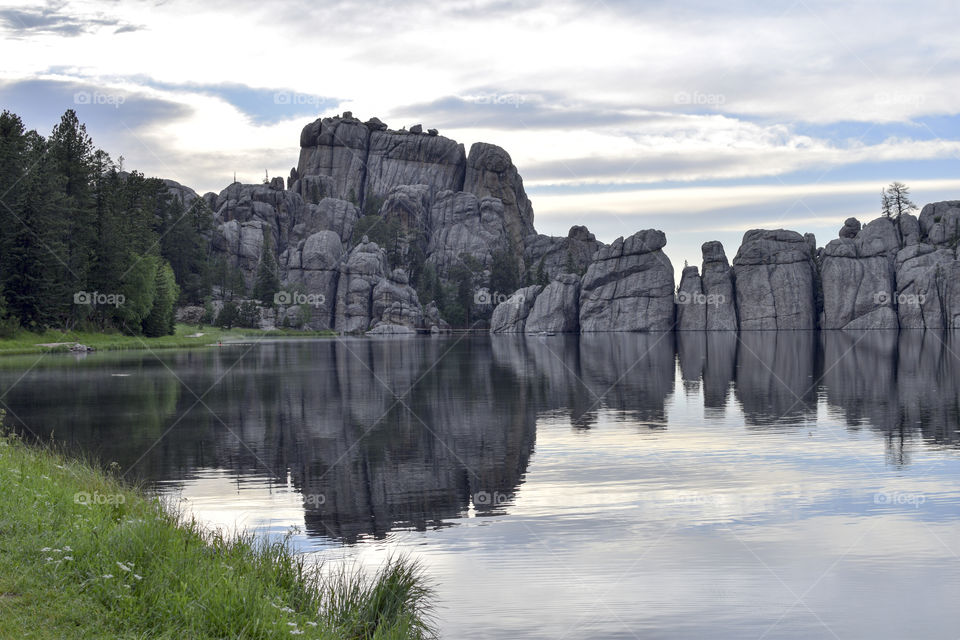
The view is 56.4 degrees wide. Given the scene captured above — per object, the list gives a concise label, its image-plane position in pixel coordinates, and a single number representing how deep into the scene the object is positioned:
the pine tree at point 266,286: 190.25
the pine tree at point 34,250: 85.81
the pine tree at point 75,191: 95.69
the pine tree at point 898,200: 184.39
